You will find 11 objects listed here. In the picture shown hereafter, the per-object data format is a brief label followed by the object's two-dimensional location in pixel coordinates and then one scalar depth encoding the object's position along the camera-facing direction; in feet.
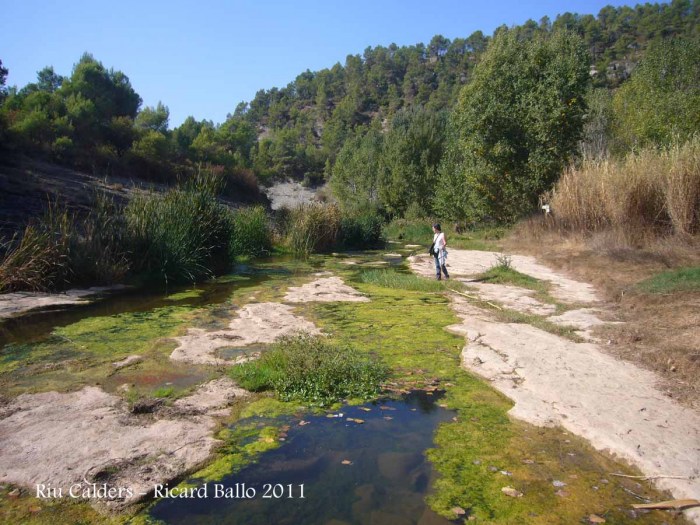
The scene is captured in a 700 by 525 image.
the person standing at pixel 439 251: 40.86
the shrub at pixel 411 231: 101.19
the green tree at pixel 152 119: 131.03
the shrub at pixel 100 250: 36.24
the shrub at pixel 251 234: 60.70
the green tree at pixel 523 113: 67.62
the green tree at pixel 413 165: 123.54
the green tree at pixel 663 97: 71.46
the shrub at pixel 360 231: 81.92
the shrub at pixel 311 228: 70.33
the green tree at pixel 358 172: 150.10
